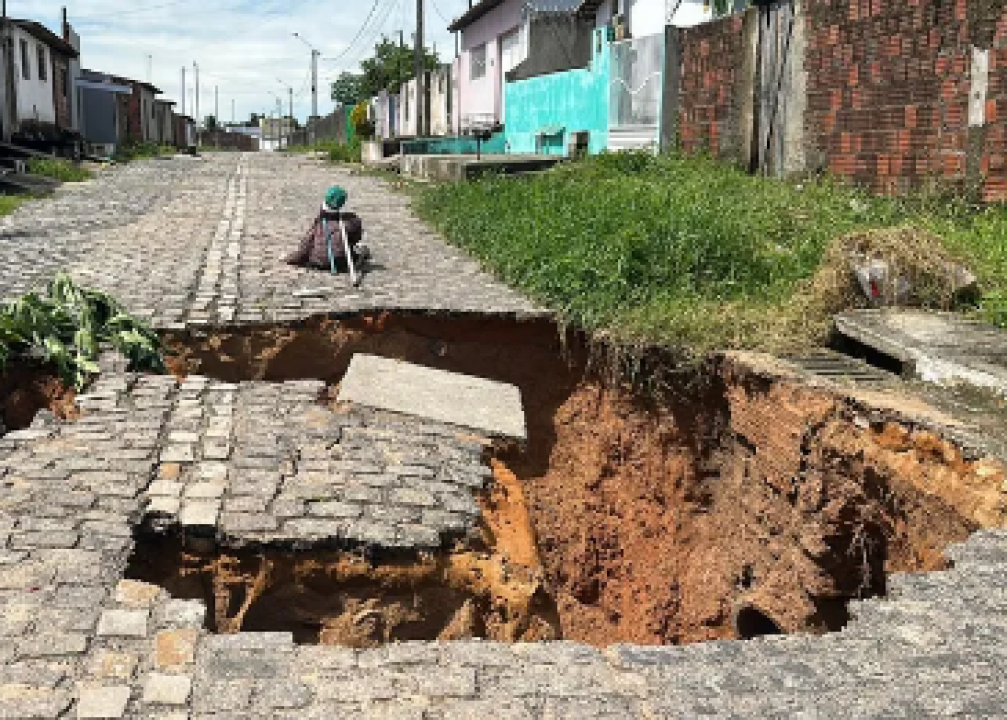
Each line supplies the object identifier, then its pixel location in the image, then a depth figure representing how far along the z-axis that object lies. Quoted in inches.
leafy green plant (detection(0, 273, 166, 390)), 222.8
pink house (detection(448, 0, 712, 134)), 827.4
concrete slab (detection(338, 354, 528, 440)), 209.9
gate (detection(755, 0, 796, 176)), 444.5
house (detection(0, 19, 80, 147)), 1032.2
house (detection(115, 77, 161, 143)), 1718.8
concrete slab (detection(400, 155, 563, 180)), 631.8
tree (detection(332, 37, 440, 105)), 1886.1
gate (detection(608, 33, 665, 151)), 589.3
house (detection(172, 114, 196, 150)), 2672.2
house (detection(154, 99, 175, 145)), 2251.5
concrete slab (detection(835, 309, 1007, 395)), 195.2
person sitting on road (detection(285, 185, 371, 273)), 356.5
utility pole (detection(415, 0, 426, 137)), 1222.3
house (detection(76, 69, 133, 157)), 1529.3
